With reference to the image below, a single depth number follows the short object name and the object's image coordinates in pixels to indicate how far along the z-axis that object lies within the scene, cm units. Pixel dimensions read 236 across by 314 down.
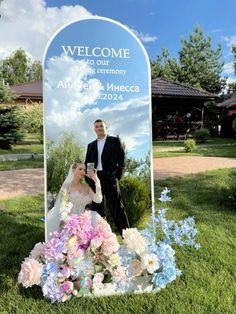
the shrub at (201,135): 1848
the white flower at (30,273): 260
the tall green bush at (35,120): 1881
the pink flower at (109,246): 269
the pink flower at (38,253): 281
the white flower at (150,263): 268
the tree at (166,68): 3622
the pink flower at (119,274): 267
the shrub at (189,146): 1334
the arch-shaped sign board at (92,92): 299
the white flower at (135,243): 278
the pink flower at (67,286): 260
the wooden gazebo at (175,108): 2041
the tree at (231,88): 3202
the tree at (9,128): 1446
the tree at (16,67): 5797
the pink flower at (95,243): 269
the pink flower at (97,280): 267
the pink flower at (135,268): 274
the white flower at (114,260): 268
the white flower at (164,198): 291
